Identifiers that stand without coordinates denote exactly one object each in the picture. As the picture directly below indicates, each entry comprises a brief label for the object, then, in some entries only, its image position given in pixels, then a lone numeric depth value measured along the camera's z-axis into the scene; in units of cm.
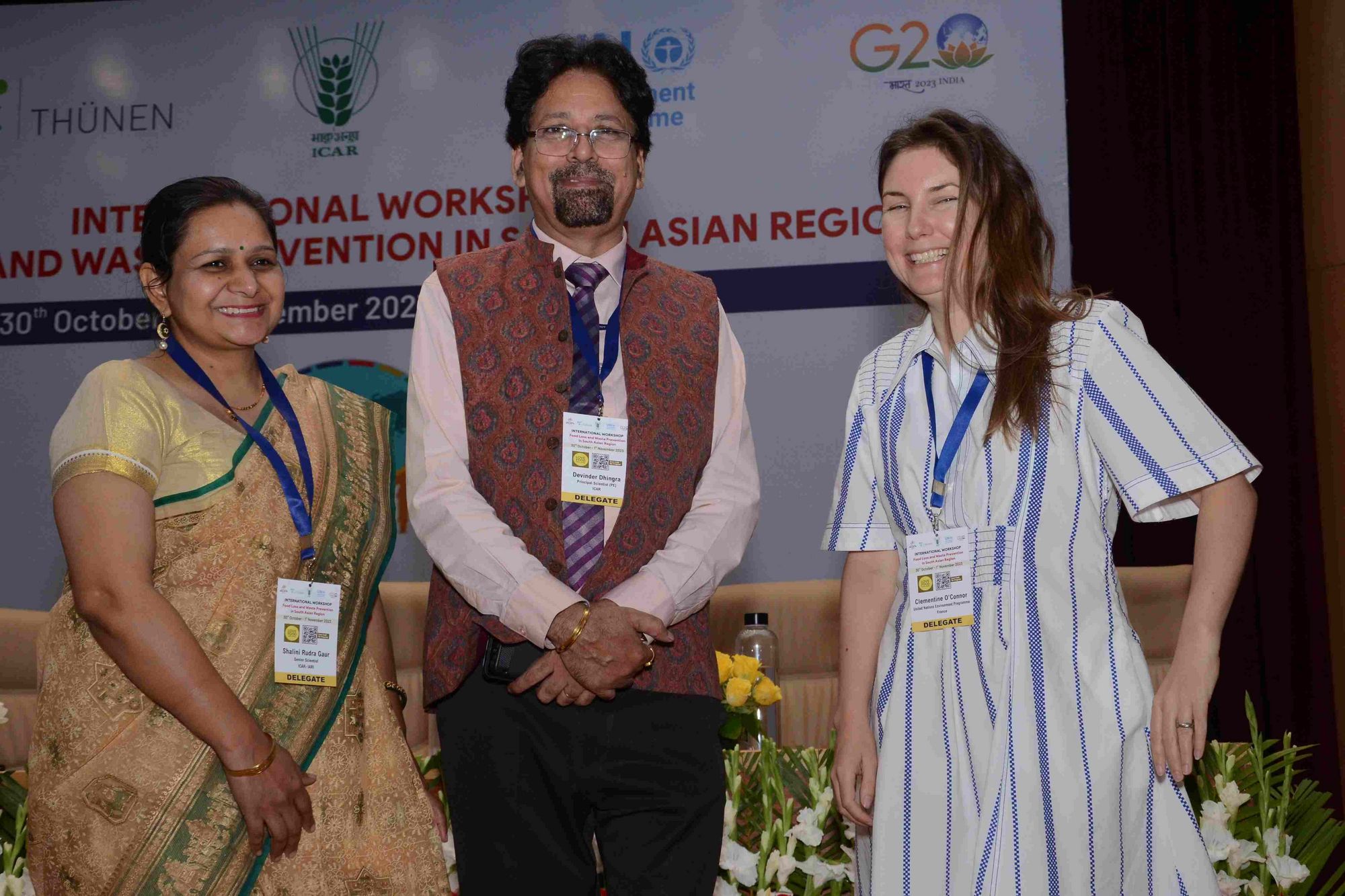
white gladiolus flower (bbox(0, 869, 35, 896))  254
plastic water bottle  382
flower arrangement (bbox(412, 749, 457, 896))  261
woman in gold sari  195
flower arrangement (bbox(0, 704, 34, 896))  255
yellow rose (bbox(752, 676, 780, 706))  288
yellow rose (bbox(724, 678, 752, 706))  282
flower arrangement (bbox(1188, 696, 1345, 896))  246
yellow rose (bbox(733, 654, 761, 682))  285
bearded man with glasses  195
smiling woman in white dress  176
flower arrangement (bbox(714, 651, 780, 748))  283
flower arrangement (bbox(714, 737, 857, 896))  250
